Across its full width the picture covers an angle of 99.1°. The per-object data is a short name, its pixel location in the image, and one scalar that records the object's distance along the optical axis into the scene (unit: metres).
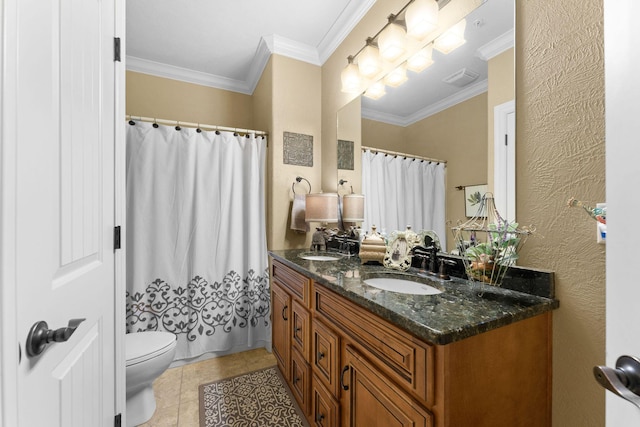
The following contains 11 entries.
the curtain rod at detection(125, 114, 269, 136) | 2.08
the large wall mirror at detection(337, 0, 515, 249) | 1.10
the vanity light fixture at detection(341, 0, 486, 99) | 1.35
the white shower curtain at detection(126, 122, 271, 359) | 2.10
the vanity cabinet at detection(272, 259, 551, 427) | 0.72
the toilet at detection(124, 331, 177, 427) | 1.46
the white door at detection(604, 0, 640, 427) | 0.40
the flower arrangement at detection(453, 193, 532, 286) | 1.01
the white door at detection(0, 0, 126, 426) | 0.46
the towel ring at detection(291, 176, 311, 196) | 2.41
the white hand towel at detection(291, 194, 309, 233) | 2.34
